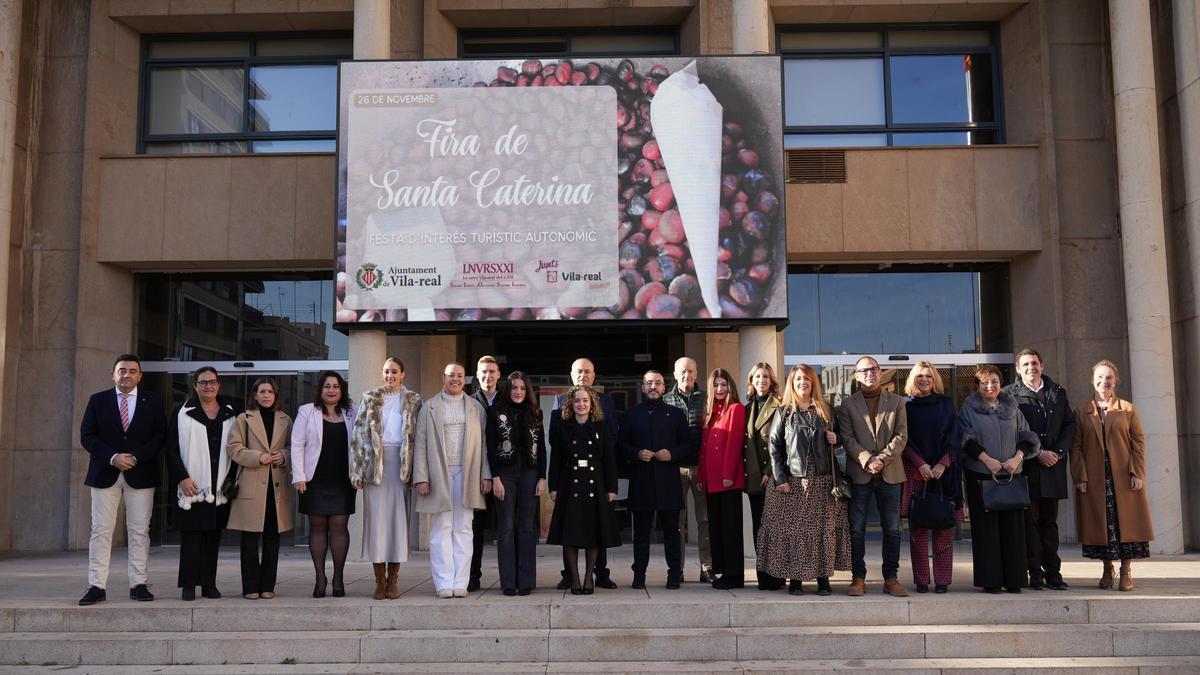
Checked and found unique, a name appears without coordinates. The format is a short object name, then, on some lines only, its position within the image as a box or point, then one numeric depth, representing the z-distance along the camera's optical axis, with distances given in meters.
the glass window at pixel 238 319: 13.53
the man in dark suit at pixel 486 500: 7.92
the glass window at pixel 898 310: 13.37
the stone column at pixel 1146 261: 11.06
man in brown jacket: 7.52
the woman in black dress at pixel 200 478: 7.69
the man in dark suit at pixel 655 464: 8.04
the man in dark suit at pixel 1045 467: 7.88
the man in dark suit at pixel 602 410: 8.07
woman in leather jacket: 7.56
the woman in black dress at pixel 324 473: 7.77
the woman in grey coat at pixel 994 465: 7.64
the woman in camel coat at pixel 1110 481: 7.72
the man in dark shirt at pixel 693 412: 8.35
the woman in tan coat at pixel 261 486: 7.73
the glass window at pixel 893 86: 13.42
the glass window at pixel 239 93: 13.63
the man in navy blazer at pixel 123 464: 7.65
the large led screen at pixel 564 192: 11.34
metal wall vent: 12.99
